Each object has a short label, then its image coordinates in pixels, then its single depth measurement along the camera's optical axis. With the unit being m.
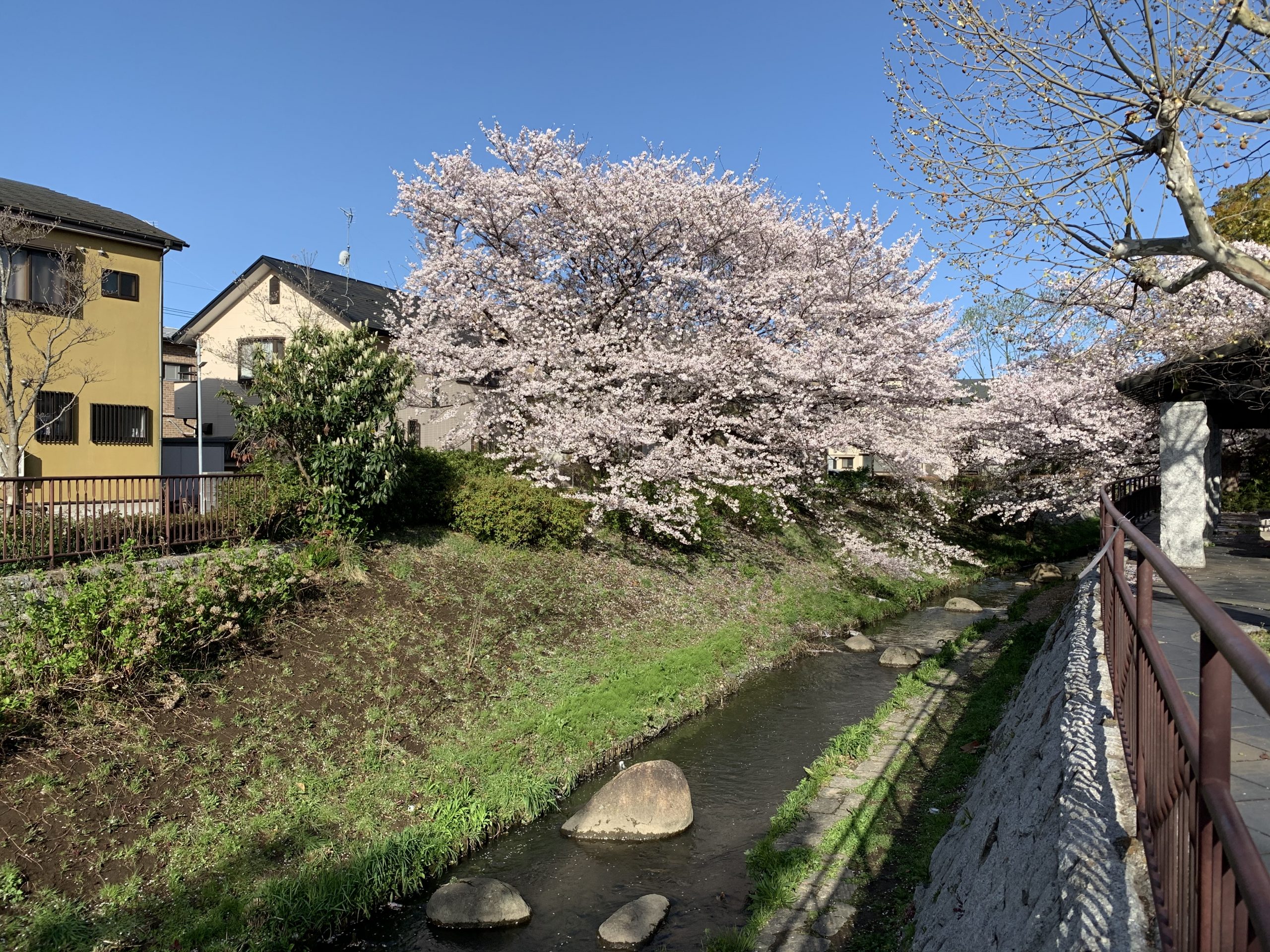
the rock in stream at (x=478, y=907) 7.18
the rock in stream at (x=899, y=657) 14.80
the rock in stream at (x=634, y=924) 6.84
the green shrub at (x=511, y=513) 15.36
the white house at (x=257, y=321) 27.41
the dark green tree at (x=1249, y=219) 8.96
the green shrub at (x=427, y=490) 14.87
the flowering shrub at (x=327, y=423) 13.09
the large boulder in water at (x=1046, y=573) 22.66
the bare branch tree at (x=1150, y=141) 7.32
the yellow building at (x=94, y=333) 18.75
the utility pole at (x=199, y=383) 24.60
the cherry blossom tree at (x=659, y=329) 16.69
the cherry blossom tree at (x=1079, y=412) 13.96
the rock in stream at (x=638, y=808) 8.65
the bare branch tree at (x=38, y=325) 17.88
